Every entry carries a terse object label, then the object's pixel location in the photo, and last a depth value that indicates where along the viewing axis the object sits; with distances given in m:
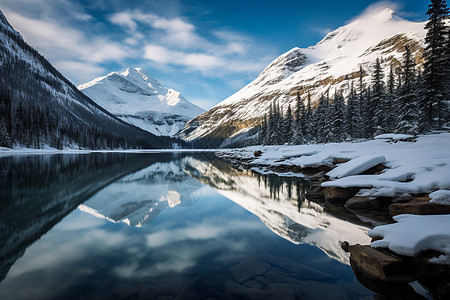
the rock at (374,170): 12.10
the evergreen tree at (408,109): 28.14
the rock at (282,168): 24.73
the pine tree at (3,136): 63.25
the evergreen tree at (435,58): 24.00
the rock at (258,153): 40.09
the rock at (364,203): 8.88
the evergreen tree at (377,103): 40.84
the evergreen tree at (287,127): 62.02
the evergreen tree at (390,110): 37.88
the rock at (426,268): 4.02
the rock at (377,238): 5.37
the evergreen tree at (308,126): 58.37
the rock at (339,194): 10.40
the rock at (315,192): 12.02
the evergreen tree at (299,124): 54.47
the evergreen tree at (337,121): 46.94
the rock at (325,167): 17.54
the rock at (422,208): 5.89
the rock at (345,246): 6.05
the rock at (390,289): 3.96
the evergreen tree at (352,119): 45.66
